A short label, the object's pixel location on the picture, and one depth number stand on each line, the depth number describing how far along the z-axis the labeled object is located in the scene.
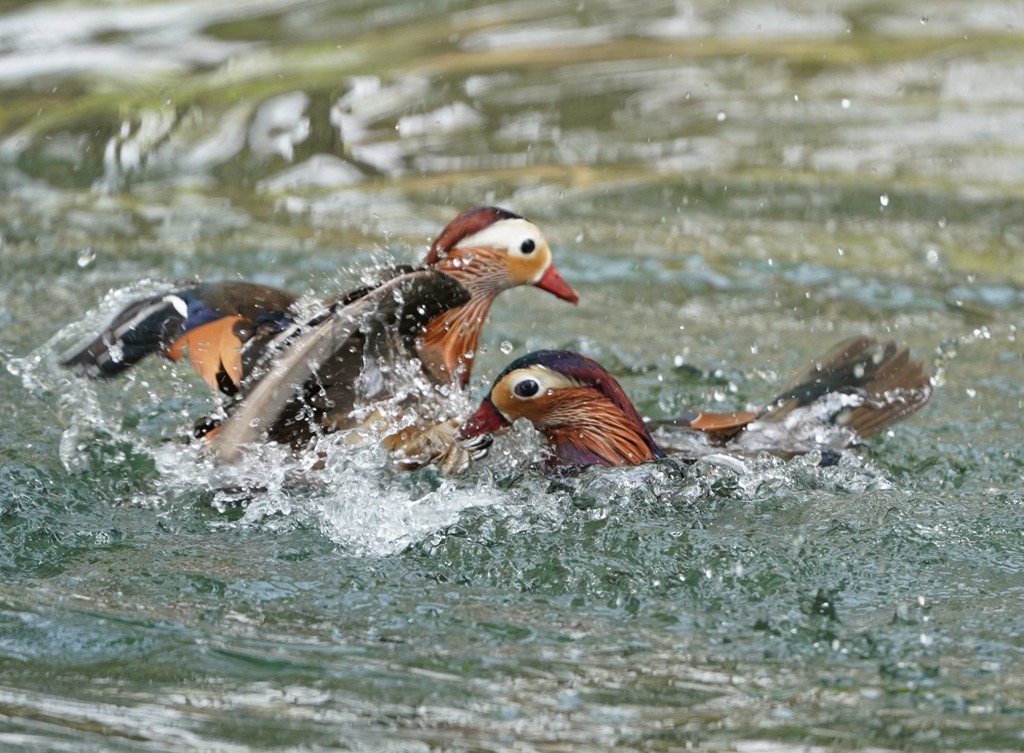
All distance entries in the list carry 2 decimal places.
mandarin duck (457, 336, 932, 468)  9.18
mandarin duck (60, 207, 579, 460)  8.09
